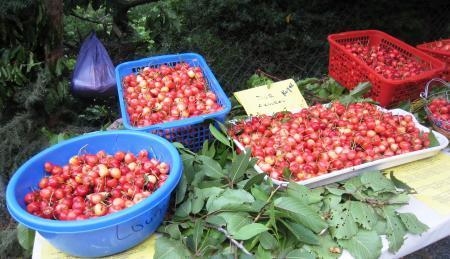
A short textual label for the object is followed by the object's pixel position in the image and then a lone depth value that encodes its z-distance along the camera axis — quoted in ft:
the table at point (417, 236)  4.24
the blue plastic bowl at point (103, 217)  3.54
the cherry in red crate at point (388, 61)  6.97
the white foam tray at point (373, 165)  4.76
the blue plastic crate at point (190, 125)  5.28
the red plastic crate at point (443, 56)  7.62
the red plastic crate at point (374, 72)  6.64
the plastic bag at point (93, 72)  7.79
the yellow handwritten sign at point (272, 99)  6.55
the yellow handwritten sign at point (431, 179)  4.89
